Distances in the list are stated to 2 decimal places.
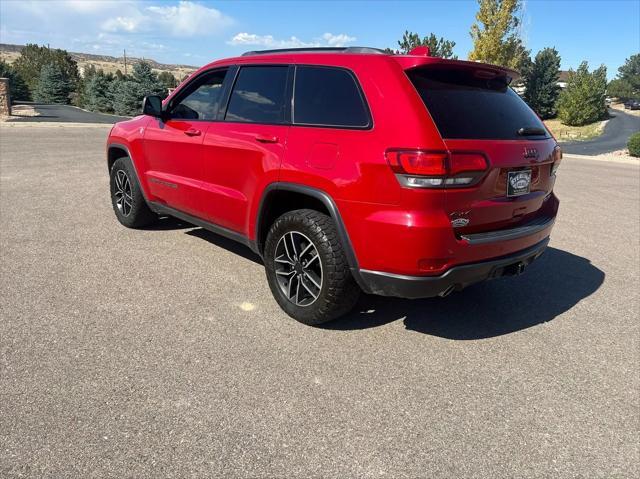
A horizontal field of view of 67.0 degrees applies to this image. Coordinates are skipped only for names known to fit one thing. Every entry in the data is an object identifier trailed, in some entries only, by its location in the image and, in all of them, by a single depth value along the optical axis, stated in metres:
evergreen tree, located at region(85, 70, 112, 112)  33.06
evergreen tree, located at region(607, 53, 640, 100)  89.81
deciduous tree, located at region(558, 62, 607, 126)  45.47
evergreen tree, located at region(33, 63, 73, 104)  38.97
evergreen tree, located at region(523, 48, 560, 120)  46.75
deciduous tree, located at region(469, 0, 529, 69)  31.02
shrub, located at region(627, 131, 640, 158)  22.45
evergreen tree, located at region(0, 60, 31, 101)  39.59
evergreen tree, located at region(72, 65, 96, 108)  36.03
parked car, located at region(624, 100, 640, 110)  71.56
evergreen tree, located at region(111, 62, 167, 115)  28.06
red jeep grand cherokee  2.74
